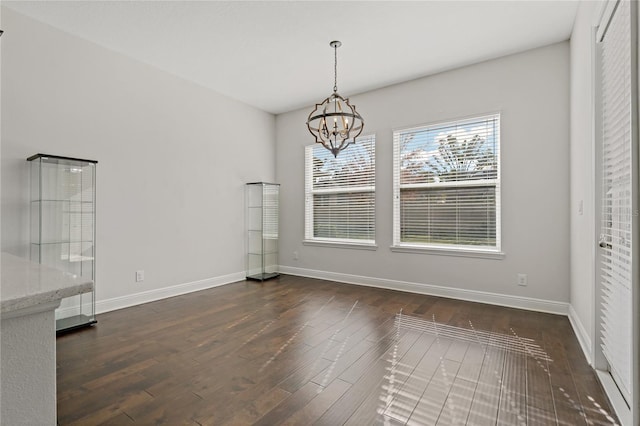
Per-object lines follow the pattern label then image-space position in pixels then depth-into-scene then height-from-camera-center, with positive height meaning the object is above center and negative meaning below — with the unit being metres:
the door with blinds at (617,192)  1.58 +0.13
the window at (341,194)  4.86 +0.32
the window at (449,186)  3.88 +0.36
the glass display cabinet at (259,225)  5.30 -0.19
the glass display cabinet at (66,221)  3.03 -0.08
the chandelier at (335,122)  3.13 +0.94
